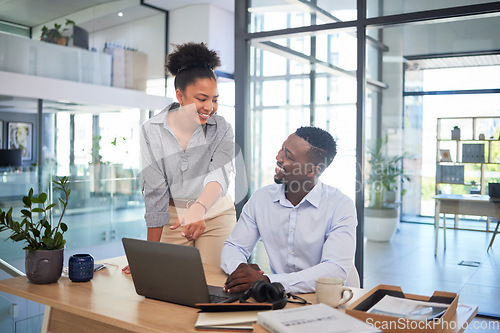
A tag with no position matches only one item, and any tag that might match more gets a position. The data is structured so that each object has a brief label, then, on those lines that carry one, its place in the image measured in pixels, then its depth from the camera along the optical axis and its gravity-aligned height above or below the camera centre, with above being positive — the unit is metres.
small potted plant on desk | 1.87 -0.36
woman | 2.45 +0.01
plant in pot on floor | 3.88 -0.24
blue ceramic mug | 1.91 -0.43
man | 2.03 -0.26
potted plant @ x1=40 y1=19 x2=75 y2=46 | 6.45 +1.65
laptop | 1.54 -0.37
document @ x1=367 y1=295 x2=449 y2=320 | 1.41 -0.44
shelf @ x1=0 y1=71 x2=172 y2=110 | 5.93 +0.88
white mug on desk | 1.56 -0.42
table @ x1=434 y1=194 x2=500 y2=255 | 3.59 -0.33
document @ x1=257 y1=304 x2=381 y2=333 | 1.25 -0.43
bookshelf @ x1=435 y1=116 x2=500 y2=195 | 3.59 +0.07
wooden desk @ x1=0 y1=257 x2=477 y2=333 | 1.45 -0.48
